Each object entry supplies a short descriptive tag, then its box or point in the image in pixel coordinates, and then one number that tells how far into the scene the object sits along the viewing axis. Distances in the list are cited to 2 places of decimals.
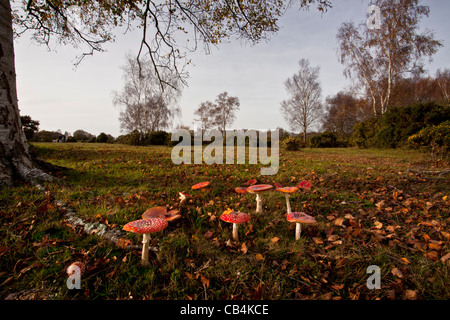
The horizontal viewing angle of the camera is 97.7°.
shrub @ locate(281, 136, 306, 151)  14.84
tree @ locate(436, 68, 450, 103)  27.47
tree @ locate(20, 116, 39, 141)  20.25
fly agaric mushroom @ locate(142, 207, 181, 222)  2.21
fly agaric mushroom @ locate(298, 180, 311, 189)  2.79
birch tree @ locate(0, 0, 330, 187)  6.27
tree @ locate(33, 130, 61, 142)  25.04
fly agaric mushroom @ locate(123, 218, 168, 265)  1.70
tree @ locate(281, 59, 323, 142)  29.30
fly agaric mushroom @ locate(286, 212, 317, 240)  2.13
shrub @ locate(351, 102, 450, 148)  11.67
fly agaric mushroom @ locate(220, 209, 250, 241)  2.12
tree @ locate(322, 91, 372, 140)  28.81
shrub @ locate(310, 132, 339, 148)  21.30
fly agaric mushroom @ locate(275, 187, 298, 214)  2.47
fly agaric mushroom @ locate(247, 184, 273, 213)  2.55
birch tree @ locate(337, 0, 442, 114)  15.12
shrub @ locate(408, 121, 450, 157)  8.75
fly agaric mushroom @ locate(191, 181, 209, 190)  3.14
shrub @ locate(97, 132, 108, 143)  25.75
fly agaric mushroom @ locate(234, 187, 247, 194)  2.87
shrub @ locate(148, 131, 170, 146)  22.67
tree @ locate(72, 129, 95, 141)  30.02
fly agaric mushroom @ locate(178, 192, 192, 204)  3.20
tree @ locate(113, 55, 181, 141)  23.30
